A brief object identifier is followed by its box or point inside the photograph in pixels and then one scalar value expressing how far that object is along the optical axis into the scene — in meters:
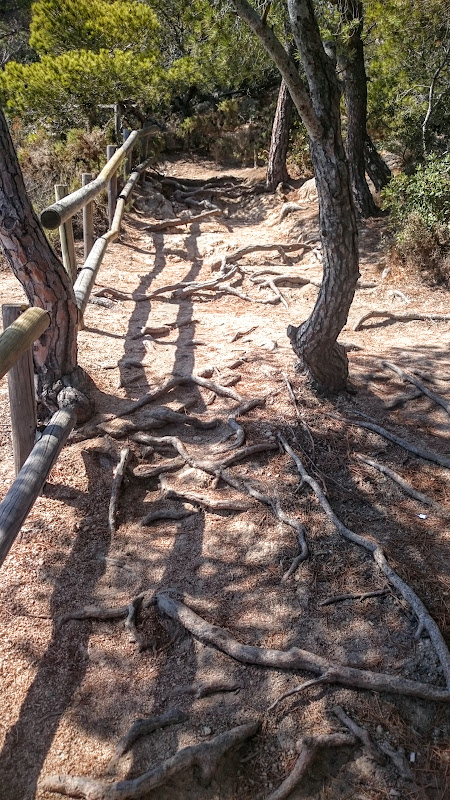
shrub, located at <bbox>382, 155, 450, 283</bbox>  7.06
